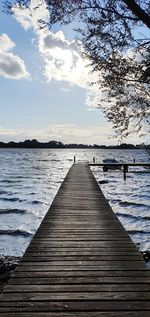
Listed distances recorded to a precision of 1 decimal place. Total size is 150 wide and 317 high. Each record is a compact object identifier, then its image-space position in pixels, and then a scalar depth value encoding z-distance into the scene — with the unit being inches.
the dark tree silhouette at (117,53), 185.8
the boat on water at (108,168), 1146.8
